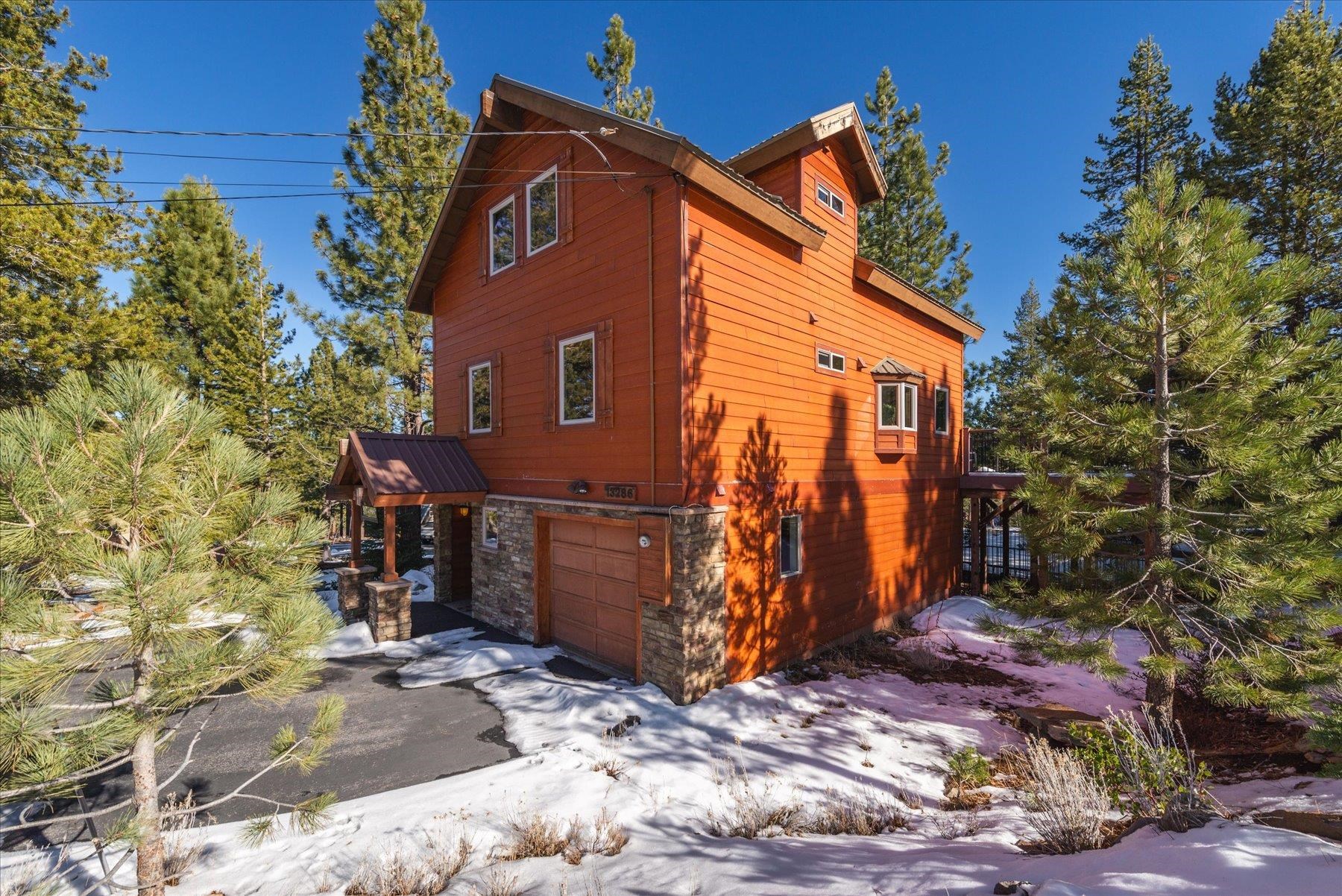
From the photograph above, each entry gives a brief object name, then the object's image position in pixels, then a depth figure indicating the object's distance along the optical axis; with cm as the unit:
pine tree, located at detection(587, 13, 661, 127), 2114
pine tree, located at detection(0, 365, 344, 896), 280
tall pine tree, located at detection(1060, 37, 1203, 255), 1975
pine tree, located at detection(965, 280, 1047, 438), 3438
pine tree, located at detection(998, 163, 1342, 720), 549
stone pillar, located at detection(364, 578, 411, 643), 1069
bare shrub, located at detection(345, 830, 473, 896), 407
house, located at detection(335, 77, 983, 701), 794
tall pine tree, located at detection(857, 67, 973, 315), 2242
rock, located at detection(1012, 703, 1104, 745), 671
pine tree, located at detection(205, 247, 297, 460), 1866
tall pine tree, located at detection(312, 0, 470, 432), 1880
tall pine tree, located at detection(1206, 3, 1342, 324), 1511
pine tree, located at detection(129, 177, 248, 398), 1986
